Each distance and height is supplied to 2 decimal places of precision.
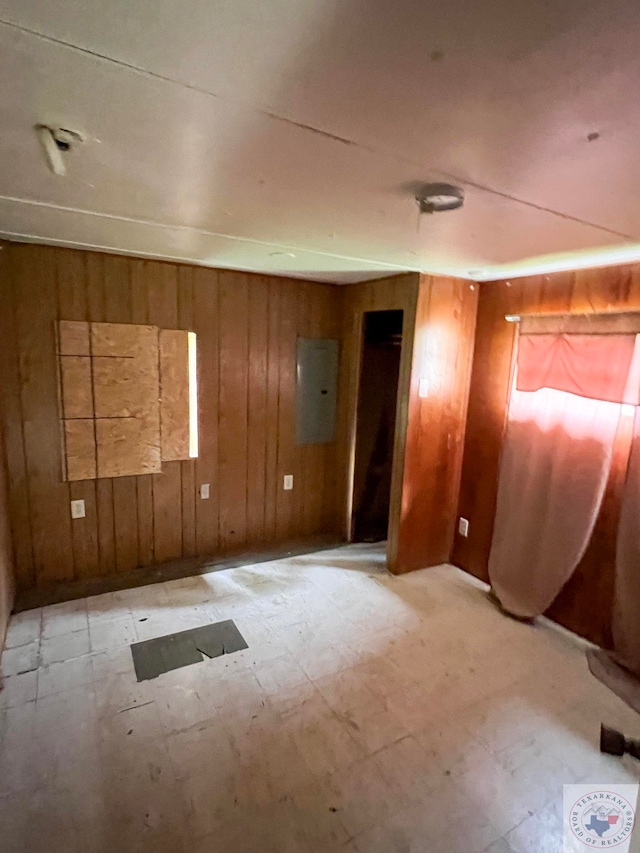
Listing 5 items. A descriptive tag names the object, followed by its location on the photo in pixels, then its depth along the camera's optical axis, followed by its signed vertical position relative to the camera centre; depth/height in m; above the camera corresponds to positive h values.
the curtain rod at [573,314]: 2.24 +0.29
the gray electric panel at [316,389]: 3.62 -0.25
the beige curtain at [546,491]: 2.43 -0.71
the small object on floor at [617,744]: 1.86 -1.55
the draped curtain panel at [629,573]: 2.25 -1.02
